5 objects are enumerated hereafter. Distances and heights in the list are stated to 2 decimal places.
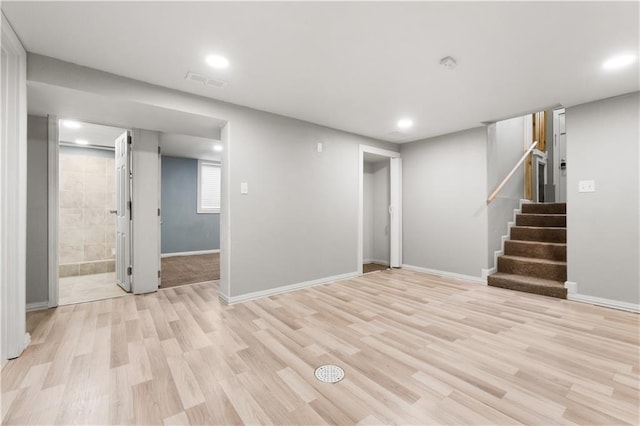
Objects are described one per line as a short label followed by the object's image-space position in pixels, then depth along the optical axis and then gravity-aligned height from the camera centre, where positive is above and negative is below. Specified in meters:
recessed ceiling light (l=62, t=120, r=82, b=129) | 3.77 +1.23
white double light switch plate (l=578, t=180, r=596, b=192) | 3.18 +0.33
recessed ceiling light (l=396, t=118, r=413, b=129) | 3.87 +1.31
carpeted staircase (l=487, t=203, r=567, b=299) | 3.64 -0.61
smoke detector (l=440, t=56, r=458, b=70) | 2.26 +1.26
